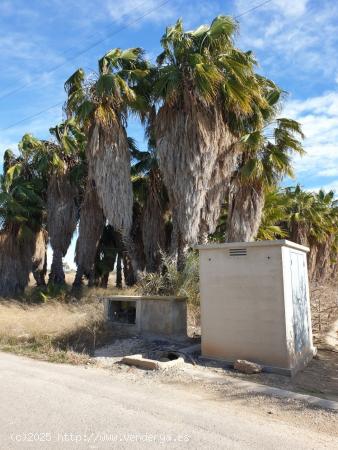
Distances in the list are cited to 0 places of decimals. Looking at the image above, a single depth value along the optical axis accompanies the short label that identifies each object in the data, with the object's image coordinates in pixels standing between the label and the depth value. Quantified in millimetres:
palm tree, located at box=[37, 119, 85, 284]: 21094
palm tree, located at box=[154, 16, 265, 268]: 15172
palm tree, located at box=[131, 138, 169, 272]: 18297
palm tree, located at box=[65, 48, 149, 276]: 16172
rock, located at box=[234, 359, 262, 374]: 7699
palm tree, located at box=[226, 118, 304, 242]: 16453
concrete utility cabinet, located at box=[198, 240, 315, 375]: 7883
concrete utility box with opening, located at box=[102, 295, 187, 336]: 10656
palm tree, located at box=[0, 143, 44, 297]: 20922
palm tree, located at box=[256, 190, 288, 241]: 19844
